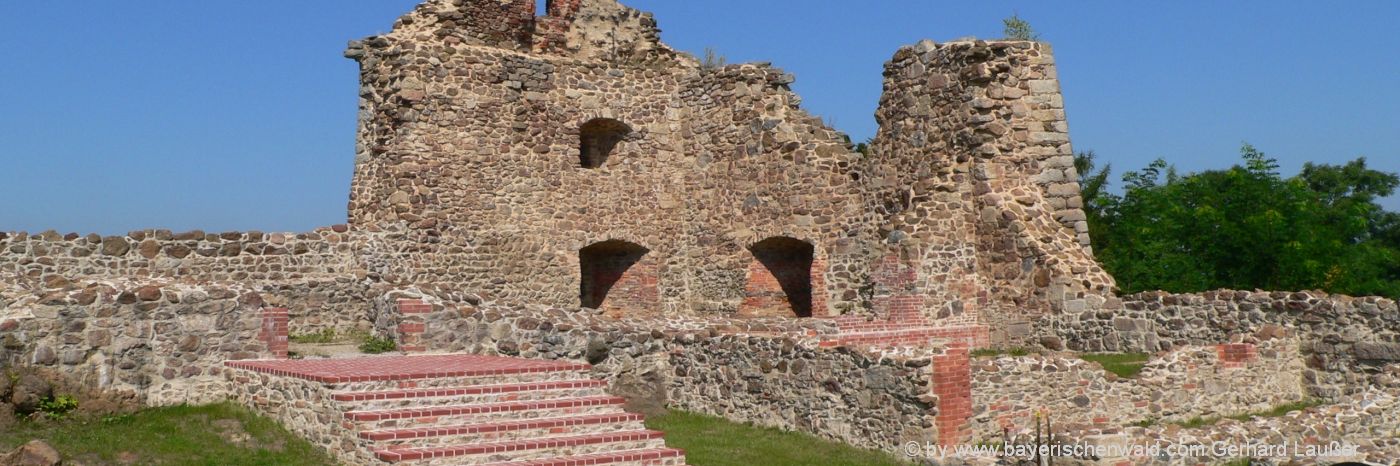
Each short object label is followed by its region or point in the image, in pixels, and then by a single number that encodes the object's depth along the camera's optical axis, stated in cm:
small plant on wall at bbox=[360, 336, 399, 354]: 1561
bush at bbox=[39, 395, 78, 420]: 1152
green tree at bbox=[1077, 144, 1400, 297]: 2158
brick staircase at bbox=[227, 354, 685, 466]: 1062
